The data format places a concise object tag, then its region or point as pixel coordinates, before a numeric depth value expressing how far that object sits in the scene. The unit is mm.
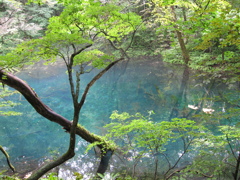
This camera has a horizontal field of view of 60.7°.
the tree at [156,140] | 2928
